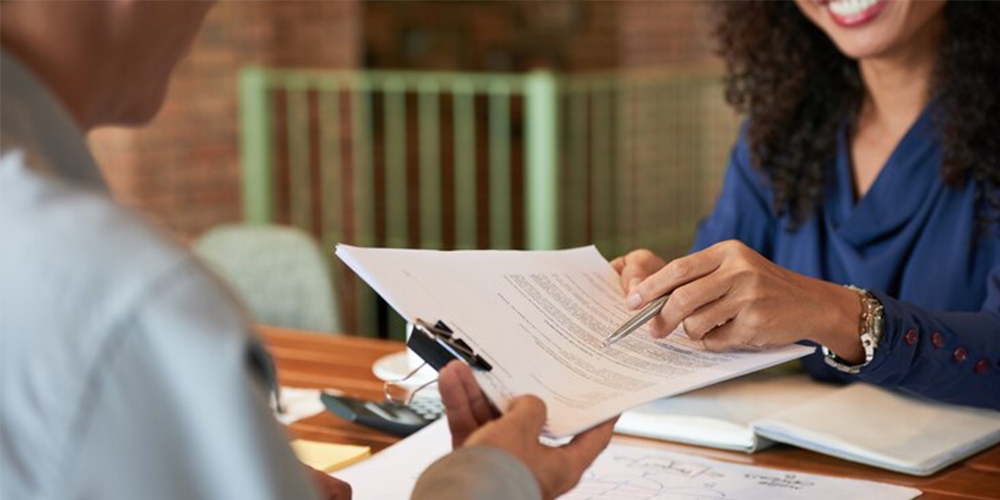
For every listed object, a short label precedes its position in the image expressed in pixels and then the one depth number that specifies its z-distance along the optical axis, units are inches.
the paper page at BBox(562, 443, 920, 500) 62.0
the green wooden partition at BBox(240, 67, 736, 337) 195.8
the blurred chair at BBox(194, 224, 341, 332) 106.7
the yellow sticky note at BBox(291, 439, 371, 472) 65.5
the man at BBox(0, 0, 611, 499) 40.6
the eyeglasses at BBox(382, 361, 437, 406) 71.7
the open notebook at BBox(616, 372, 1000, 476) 65.4
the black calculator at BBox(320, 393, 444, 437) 69.7
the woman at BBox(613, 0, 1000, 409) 69.9
